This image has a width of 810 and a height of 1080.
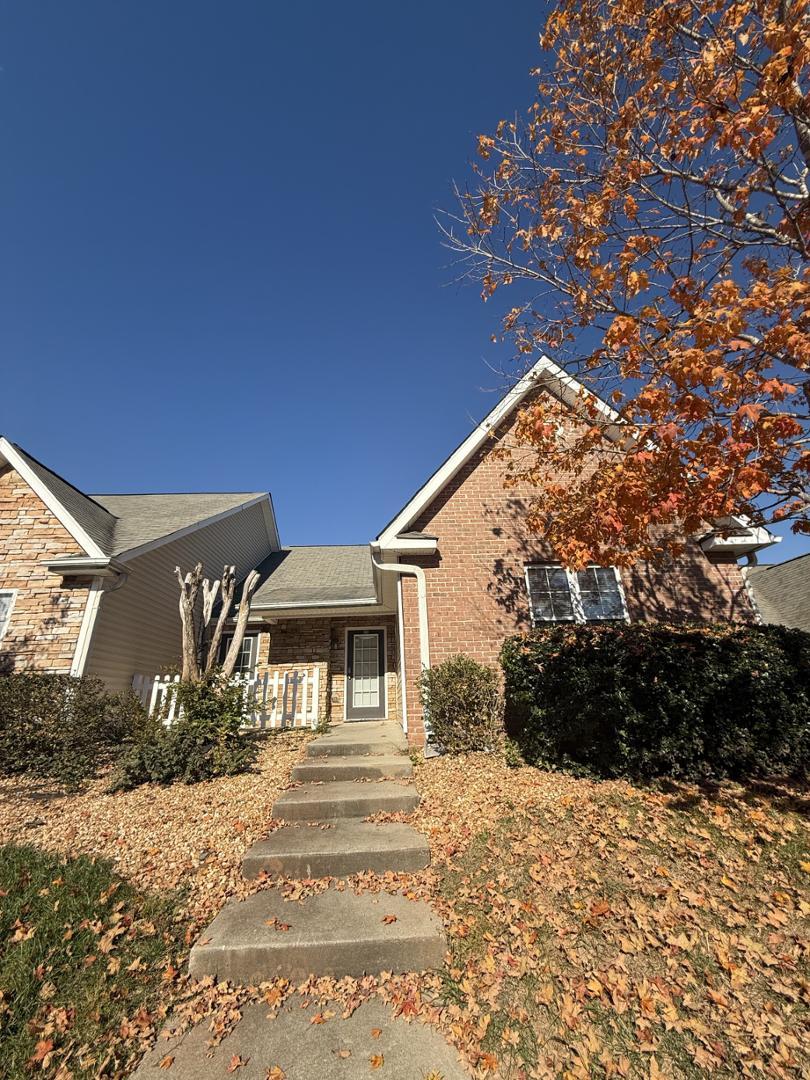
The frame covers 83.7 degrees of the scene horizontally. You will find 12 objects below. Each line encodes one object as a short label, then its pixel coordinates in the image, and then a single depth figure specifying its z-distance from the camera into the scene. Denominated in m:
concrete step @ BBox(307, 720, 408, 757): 7.38
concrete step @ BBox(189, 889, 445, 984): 3.26
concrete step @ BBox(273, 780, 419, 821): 5.33
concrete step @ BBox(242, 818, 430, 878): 4.31
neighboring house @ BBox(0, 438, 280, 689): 9.93
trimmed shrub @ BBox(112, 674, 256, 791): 6.61
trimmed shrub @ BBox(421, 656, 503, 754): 7.47
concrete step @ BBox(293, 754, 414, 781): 6.41
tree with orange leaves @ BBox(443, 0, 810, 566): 4.54
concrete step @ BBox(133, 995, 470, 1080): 2.56
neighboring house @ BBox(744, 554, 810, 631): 19.08
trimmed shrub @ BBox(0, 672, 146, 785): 7.18
